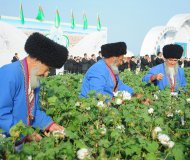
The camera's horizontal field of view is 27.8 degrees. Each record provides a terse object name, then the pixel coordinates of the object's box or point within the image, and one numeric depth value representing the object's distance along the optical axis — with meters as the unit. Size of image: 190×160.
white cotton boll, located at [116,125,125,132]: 2.94
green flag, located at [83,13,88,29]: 31.03
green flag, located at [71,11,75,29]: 29.69
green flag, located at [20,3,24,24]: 25.78
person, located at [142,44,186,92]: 6.17
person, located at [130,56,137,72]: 24.87
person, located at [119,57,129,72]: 24.03
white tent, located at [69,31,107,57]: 28.78
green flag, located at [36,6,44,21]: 27.95
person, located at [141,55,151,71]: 25.01
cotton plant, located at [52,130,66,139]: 2.63
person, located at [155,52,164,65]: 23.15
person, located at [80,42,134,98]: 4.87
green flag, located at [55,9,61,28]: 27.95
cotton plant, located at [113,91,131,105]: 3.87
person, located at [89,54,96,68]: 23.97
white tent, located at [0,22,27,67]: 23.73
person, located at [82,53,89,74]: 23.94
